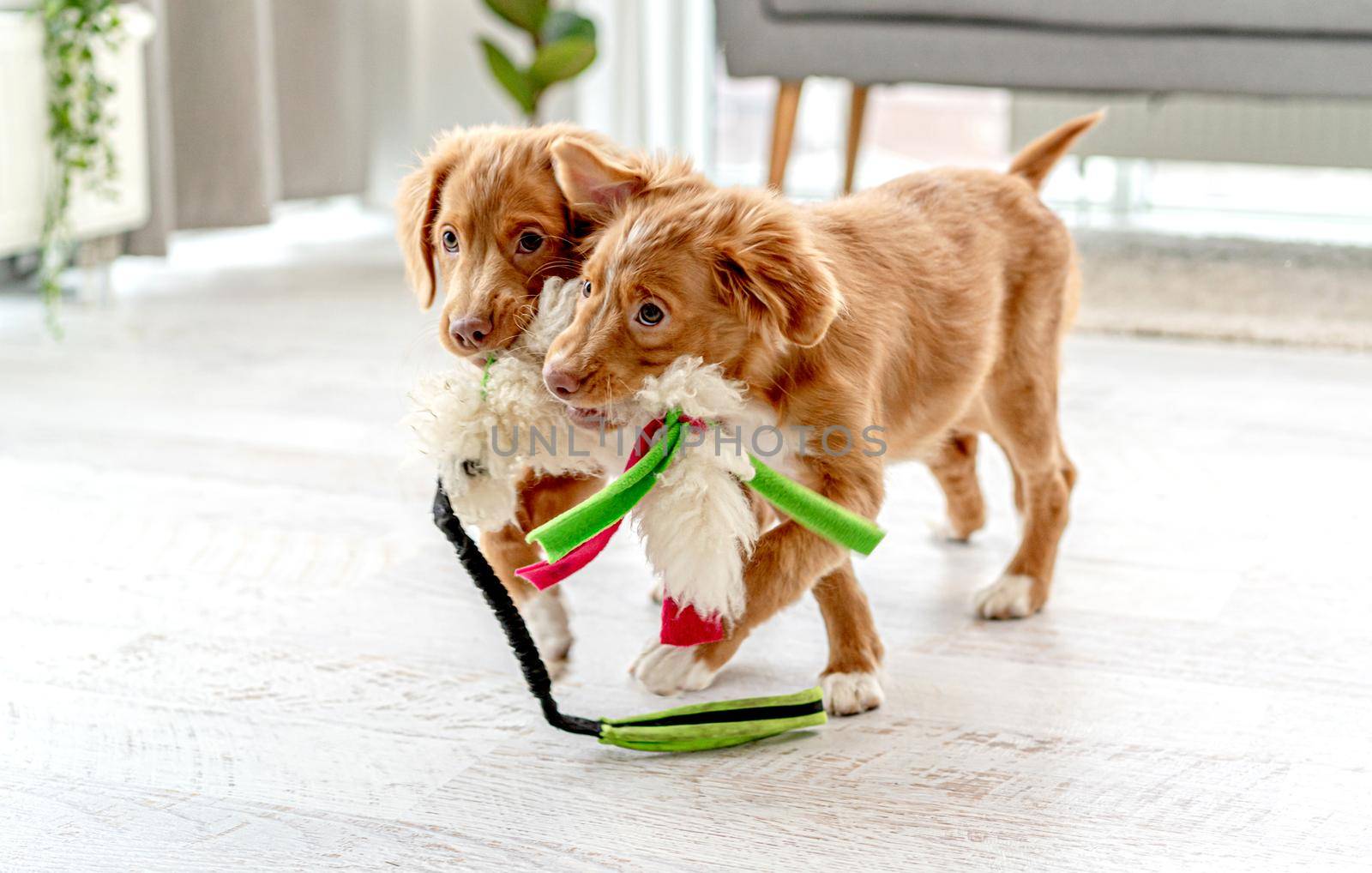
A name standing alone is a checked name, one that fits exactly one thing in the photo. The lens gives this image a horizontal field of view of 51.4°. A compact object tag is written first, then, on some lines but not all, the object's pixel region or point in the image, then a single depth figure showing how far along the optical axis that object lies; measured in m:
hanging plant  2.94
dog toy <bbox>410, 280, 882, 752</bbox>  1.08
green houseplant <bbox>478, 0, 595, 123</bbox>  3.90
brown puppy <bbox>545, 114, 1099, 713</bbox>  1.08
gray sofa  3.26
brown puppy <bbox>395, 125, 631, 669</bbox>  1.18
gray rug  3.02
